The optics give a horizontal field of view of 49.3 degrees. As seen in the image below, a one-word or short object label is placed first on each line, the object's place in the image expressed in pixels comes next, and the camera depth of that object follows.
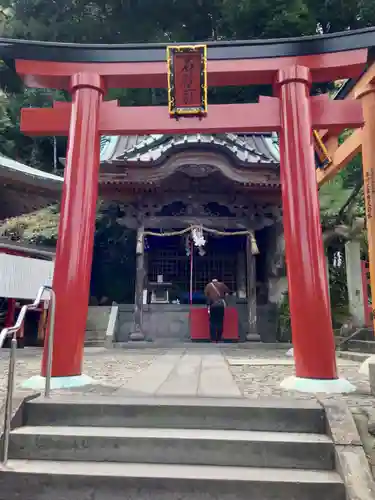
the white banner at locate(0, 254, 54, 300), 10.33
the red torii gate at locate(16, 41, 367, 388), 4.34
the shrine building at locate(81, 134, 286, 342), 11.38
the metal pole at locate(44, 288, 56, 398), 3.67
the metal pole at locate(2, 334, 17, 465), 2.61
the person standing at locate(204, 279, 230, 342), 10.77
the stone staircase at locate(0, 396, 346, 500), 2.47
